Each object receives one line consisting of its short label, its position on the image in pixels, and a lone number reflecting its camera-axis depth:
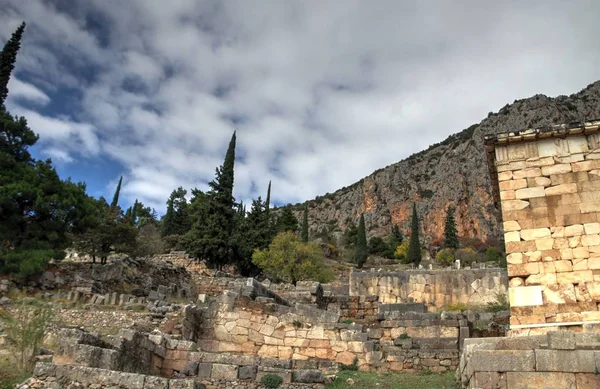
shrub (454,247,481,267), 53.18
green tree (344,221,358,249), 72.62
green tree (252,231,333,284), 33.78
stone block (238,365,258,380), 9.37
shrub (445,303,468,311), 22.91
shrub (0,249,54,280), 20.45
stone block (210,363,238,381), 9.40
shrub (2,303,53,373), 9.93
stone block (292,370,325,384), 9.47
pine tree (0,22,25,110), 30.12
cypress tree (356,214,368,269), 60.56
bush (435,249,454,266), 54.17
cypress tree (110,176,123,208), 67.54
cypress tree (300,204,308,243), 66.00
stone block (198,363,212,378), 9.60
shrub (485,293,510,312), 20.96
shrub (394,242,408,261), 62.77
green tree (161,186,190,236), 58.38
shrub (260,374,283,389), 9.09
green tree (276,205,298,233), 62.43
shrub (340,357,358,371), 11.92
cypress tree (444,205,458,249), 67.69
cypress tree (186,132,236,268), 36.06
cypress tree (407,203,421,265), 59.05
